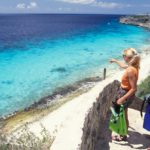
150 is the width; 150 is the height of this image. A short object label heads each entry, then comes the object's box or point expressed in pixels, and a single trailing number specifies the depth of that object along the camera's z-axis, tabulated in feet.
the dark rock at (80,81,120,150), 8.65
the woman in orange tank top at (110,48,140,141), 9.80
